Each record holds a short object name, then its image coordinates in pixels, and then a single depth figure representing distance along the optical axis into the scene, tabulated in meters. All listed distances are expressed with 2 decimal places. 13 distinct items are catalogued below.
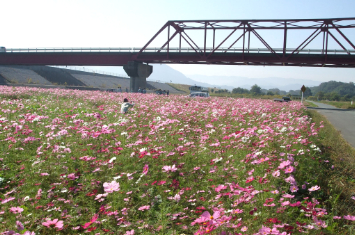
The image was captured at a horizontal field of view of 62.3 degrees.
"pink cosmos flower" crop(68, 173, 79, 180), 4.51
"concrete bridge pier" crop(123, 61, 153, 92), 41.50
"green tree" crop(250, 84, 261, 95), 147.73
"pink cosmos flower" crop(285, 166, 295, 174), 3.87
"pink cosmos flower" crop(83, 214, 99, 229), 3.16
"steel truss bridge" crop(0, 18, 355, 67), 34.31
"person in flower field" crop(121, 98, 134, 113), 10.40
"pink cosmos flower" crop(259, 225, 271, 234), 2.56
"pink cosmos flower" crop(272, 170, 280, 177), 3.93
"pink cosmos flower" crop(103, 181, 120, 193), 3.45
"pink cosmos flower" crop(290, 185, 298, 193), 3.72
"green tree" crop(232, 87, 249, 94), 133.40
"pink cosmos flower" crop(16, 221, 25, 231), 2.57
